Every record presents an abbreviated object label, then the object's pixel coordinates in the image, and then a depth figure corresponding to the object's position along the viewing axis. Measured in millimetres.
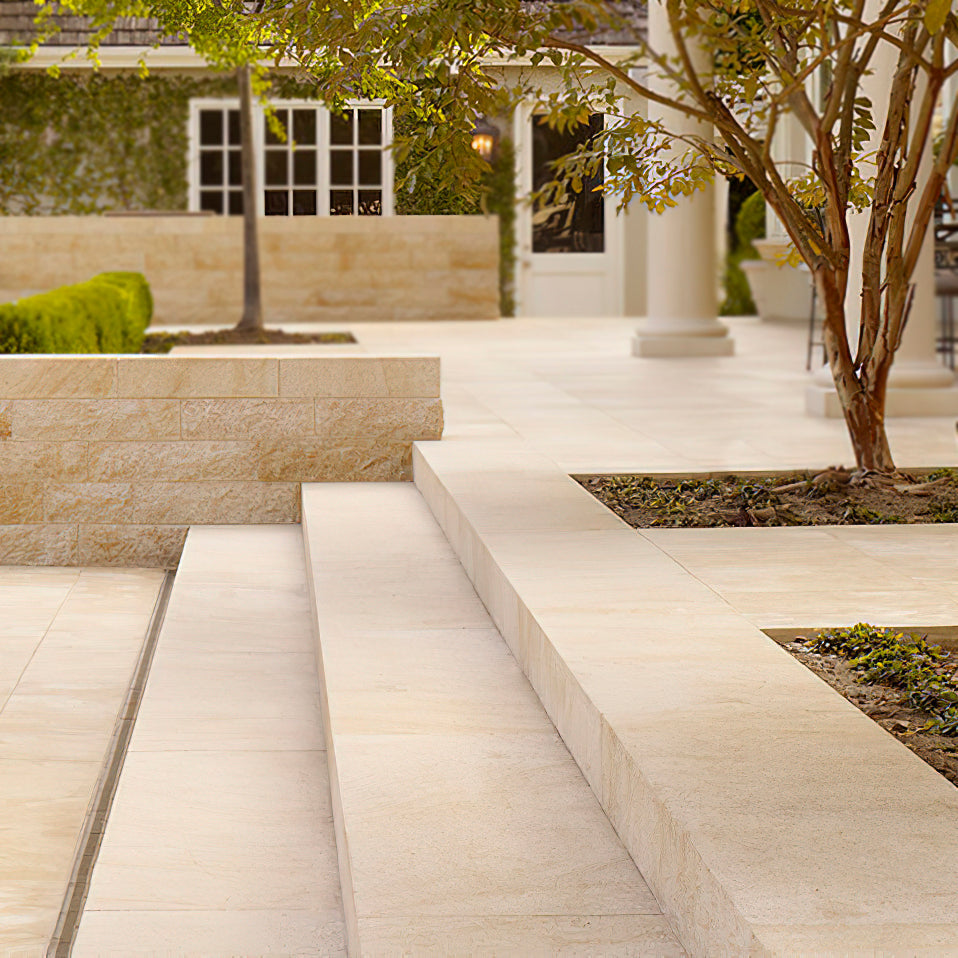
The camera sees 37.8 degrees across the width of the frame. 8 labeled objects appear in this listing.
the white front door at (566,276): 19094
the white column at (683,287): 11914
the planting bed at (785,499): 4738
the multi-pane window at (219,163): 18406
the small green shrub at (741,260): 17312
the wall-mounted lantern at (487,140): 17406
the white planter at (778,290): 16531
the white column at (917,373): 7504
